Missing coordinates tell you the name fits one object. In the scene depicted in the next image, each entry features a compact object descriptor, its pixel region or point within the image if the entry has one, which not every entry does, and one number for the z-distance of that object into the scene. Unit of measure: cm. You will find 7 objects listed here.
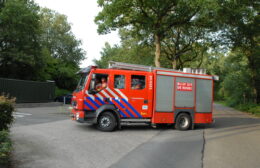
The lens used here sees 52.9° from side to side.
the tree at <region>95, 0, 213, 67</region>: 2002
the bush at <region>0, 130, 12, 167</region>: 495
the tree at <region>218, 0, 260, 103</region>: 2125
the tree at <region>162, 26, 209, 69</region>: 2805
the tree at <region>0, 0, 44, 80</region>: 2714
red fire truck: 1062
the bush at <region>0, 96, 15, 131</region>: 643
